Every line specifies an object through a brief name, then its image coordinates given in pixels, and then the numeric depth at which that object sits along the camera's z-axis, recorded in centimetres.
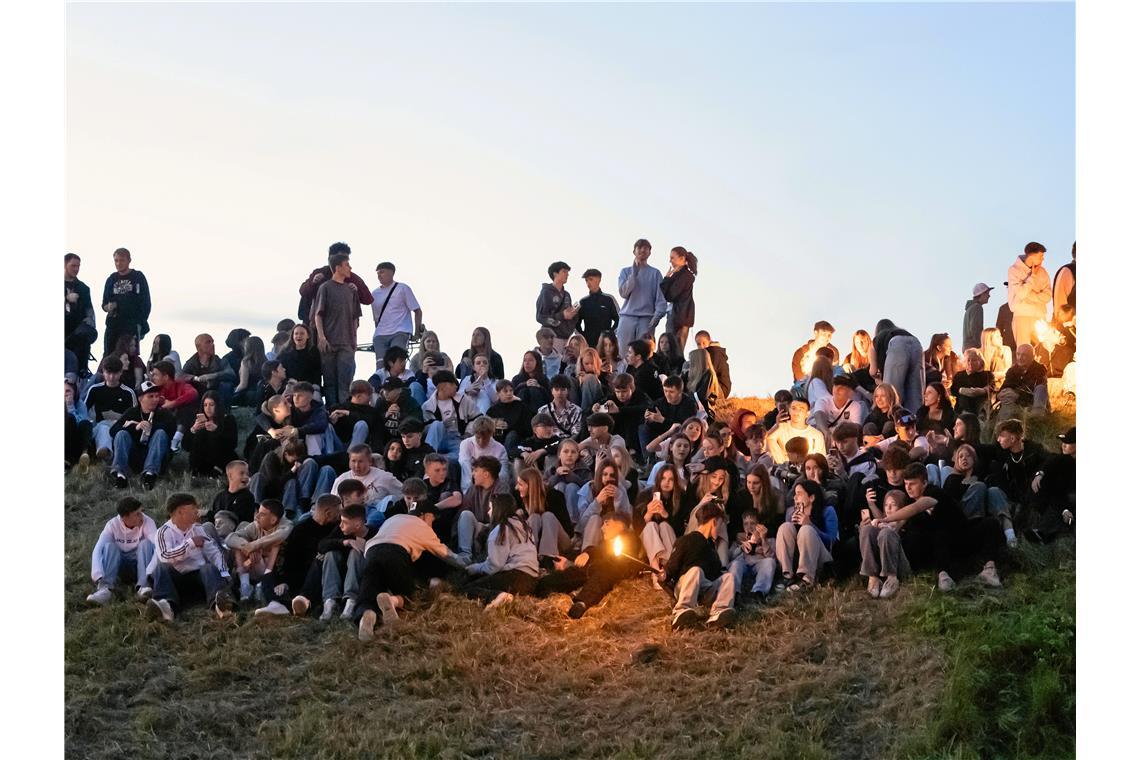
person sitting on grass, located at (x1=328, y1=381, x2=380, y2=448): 1647
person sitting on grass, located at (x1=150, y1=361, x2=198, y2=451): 1788
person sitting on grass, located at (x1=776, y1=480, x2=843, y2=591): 1465
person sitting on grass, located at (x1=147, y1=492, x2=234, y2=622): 1491
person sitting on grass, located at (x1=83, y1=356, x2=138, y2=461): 1839
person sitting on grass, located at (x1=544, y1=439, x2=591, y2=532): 1554
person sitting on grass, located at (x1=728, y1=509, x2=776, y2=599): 1483
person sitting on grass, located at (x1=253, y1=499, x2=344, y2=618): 1486
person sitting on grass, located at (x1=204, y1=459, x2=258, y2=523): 1536
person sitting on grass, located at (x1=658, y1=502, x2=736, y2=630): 1473
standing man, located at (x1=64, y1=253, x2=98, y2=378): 1902
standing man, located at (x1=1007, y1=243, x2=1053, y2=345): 1894
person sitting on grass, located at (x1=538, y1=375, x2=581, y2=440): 1655
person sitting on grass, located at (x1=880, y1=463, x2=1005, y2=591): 1466
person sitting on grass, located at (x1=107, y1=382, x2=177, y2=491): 1770
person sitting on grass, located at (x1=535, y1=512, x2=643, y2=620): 1502
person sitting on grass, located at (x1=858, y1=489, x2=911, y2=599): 1467
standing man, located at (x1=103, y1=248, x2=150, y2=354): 1908
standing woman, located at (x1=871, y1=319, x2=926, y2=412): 1723
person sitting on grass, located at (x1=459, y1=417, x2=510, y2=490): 1578
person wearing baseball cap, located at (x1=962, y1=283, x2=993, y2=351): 1972
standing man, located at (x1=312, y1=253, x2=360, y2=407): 1784
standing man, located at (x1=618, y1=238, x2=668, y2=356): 1895
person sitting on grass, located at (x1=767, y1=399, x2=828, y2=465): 1608
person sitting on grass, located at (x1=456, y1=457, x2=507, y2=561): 1520
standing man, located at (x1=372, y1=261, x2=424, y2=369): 1862
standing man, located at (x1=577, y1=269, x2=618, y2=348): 1909
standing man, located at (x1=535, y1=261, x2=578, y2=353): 1905
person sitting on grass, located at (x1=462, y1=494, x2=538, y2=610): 1502
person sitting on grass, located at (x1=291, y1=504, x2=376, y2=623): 1470
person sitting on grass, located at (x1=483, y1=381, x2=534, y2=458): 1666
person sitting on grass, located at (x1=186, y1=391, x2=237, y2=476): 1753
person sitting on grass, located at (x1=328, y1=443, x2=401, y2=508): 1542
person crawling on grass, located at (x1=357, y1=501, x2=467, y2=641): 1473
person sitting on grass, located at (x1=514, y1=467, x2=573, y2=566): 1505
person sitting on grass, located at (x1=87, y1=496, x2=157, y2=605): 1525
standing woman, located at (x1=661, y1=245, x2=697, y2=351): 1917
